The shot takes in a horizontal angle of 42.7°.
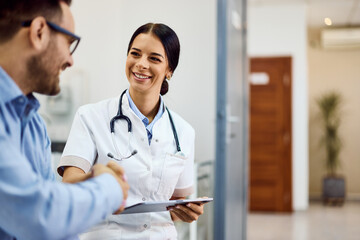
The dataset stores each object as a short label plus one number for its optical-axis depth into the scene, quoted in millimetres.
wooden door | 5773
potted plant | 6410
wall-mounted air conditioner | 6402
